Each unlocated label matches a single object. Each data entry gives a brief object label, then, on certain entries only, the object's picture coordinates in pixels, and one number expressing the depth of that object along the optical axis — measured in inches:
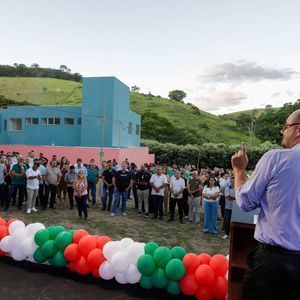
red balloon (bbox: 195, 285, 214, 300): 150.9
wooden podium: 100.0
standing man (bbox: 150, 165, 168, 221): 358.3
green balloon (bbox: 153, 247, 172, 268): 156.6
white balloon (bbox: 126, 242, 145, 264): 161.8
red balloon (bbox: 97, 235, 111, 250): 173.6
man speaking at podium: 57.6
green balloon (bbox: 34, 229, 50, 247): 180.1
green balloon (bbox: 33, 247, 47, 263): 179.9
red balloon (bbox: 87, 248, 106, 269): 165.8
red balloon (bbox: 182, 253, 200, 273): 155.3
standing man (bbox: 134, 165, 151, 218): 374.9
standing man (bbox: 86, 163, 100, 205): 407.8
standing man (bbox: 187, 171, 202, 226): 341.1
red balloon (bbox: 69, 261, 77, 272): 173.8
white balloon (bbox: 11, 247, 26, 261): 183.2
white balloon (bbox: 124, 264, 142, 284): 160.1
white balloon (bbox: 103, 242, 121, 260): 165.2
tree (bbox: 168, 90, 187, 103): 4343.0
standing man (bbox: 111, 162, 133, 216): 366.9
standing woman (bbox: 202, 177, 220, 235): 302.2
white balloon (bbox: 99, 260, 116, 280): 163.6
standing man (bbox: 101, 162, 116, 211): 390.3
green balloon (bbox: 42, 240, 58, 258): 176.7
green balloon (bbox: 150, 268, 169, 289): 156.4
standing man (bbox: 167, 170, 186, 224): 346.9
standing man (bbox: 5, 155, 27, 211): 345.7
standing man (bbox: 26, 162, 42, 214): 347.3
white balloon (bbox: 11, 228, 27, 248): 184.2
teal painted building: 1068.5
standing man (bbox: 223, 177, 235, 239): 282.2
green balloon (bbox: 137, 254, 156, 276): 156.3
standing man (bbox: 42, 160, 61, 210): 372.8
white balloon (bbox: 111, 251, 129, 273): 159.9
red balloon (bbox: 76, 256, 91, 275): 168.1
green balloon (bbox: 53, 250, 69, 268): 176.4
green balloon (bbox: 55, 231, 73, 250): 175.6
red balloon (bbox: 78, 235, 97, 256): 169.5
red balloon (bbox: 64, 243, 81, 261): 171.5
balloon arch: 152.3
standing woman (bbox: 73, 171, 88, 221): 329.8
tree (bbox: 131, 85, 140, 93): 4463.6
